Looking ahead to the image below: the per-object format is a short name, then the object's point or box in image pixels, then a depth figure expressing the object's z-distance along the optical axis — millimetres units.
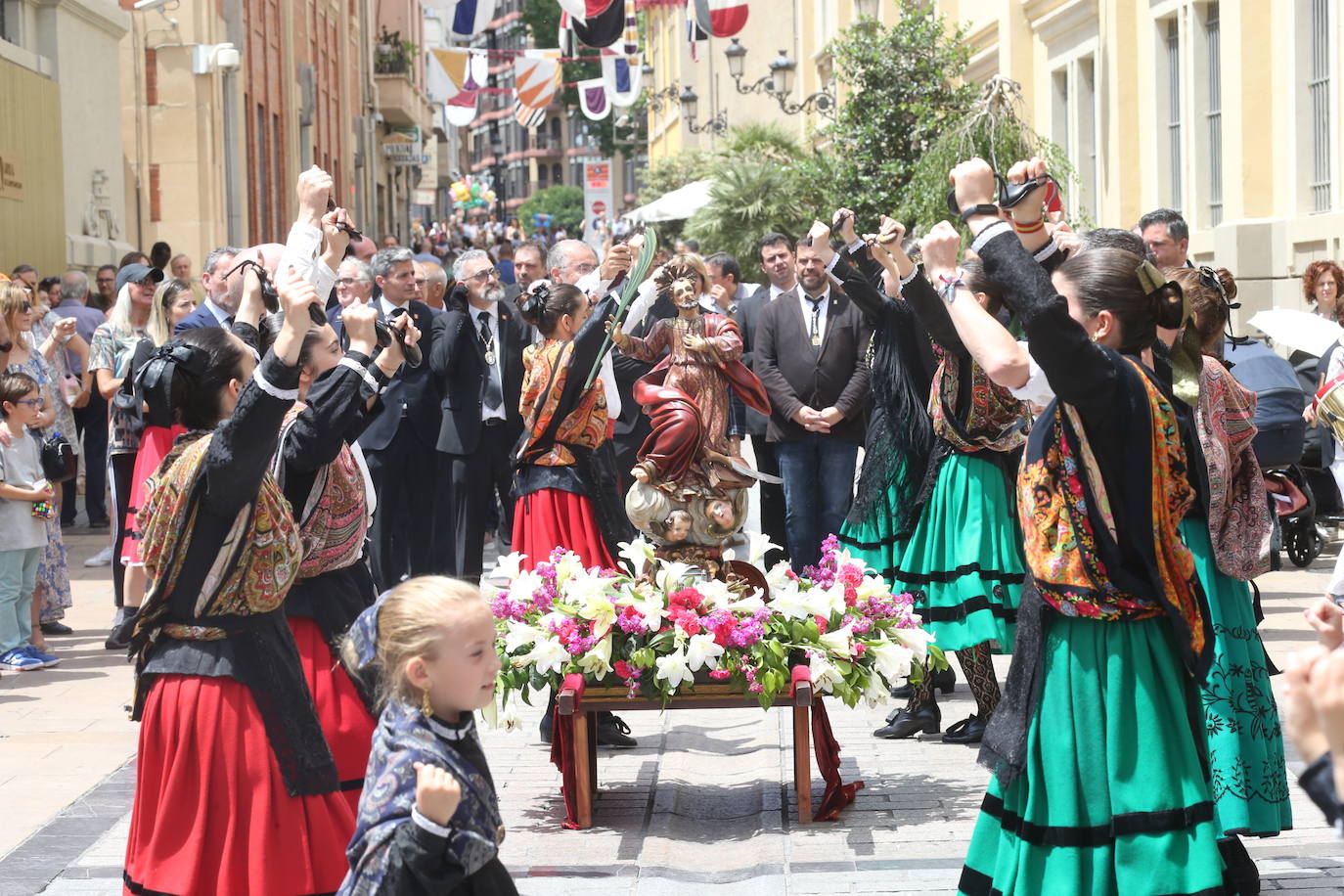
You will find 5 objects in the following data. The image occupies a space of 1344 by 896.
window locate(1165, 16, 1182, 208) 17641
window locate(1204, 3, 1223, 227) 16438
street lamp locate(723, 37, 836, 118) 23312
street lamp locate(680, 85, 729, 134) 30797
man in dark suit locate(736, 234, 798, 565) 10336
